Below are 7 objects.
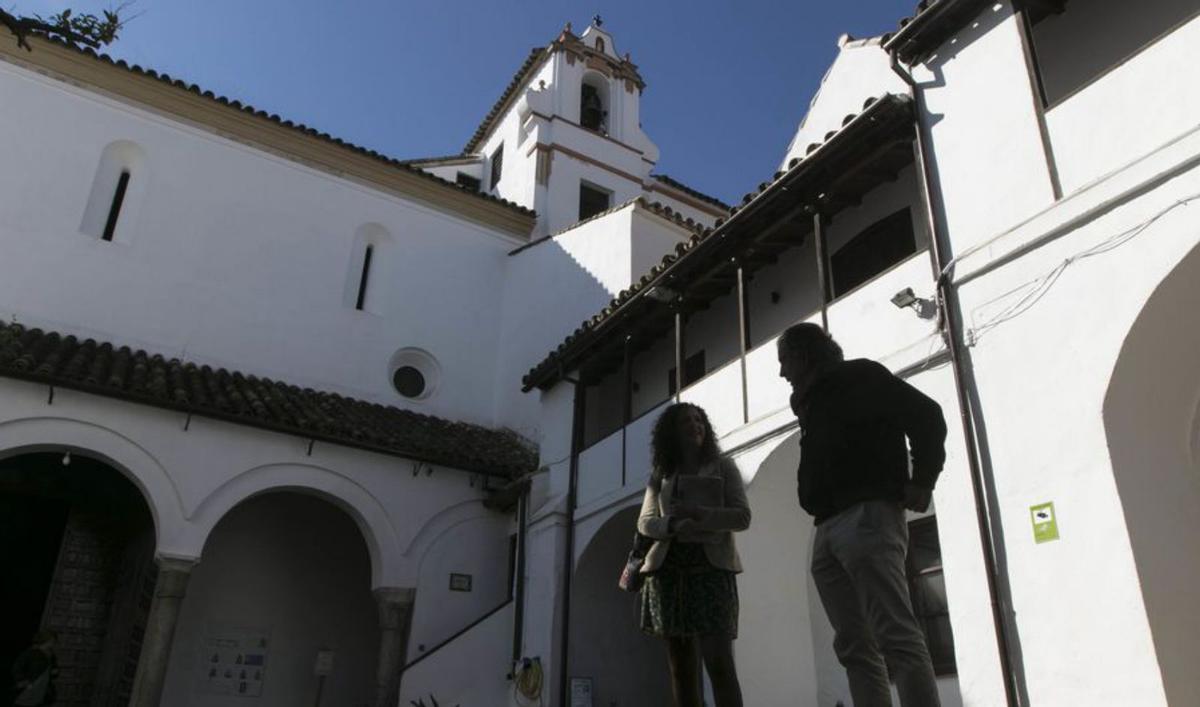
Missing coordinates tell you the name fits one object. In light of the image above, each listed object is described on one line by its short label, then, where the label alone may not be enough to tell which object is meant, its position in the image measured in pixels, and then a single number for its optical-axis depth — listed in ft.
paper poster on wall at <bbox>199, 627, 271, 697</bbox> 39.63
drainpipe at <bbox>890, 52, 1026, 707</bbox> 17.03
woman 12.19
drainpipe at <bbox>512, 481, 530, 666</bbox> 37.35
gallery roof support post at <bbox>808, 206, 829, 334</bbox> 25.55
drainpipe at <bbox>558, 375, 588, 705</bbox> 33.78
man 10.27
